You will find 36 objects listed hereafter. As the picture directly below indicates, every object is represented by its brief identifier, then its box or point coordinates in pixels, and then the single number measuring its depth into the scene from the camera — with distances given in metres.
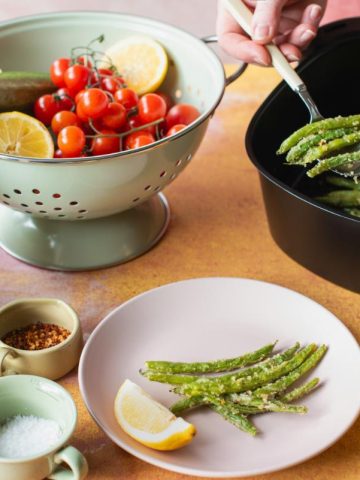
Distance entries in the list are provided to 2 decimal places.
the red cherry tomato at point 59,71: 1.46
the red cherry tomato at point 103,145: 1.36
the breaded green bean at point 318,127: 1.30
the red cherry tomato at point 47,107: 1.41
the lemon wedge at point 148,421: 0.96
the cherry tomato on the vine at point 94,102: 1.33
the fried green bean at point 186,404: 1.05
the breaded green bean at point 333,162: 1.26
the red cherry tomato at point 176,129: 1.36
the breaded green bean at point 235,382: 1.06
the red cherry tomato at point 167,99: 1.54
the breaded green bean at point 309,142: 1.28
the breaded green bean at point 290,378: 1.07
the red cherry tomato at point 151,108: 1.41
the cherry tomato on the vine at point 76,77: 1.41
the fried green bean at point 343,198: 1.34
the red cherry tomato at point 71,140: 1.31
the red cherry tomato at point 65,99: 1.41
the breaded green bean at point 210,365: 1.12
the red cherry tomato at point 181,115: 1.43
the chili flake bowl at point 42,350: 1.08
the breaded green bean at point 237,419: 1.02
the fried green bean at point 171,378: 1.09
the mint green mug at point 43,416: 0.90
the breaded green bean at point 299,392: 1.08
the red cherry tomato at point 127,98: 1.43
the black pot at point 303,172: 1.23
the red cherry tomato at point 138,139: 1.35
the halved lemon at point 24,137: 1.29
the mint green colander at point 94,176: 1.20
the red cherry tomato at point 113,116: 1.37
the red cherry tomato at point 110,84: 1.45
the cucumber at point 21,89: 1.38
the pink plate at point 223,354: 0.98
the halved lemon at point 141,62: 1.52
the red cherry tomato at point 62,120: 1.35
